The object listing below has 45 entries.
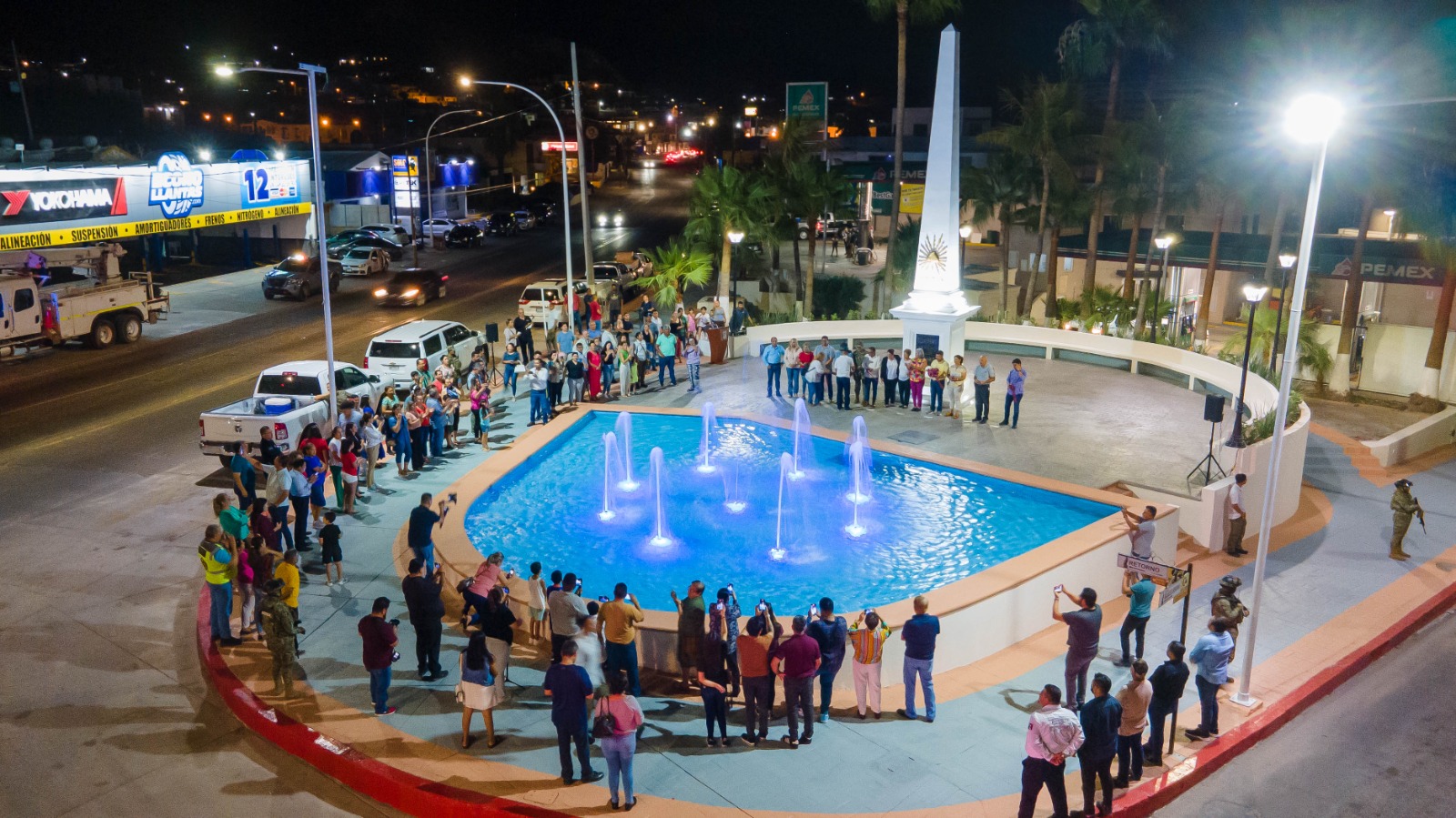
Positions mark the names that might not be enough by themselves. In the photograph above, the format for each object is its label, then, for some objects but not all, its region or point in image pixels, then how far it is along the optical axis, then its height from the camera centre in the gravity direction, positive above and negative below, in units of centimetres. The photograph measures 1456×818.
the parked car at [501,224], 6322 -148
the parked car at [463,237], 5662 -201
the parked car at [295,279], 3841 -298
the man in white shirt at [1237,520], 1534 -434
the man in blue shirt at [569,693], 907 -413
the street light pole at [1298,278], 1010 -62
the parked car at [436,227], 5614 -157
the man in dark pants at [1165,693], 958 -429
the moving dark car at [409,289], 3797 -324
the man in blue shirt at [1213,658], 1016 -417
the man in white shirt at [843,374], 2314 -360
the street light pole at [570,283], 2669 -206
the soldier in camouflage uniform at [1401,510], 1546 -420
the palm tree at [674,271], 3275 -211
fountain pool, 1458 -491
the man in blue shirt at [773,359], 2408 -342
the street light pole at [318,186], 1809 +16
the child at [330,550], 1365 -449
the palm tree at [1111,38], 3788 +615
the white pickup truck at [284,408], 1761 -364
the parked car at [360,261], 4406 -265
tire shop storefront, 3206 -58
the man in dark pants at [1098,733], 872 -421
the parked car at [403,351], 2319 -331
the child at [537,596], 1180 -431
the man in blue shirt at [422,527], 1337 -405
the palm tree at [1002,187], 3750 +71
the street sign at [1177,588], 1113 -387
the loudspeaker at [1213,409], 1717 -311
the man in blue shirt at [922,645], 1027 -415
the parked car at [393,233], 5228 -176
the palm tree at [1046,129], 3544 +262
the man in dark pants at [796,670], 983 -421
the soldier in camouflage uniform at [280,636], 1082 -440
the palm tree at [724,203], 3391 +0
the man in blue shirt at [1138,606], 1138 -418
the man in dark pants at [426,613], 1097 -424
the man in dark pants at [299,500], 1475 -419
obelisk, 2419 -81
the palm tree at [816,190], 3572 +49
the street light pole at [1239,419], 1716 -328
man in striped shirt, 1033 -426
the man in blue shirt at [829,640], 1027 -413
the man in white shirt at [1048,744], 831 -410
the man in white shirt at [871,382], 2353 -388
